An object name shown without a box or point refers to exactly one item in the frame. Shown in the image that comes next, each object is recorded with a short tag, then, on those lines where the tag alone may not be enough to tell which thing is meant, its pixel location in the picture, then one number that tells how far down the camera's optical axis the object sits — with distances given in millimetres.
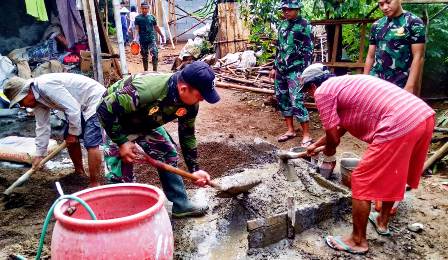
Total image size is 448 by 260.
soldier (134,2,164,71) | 11359
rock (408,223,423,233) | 3684
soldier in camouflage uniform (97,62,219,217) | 2914
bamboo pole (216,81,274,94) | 9109
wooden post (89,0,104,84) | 7658
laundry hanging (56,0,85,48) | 8961
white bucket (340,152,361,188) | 4168
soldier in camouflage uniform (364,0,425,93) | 4230
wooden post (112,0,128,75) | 7655
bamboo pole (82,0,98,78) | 7898
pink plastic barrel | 2051
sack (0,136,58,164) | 5346
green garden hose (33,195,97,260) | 2164
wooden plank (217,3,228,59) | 12367
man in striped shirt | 2980
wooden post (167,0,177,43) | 18969
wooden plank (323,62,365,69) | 6941
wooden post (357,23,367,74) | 6874
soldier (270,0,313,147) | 5879
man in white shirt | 4000
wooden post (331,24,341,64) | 7227
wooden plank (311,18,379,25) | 6720
